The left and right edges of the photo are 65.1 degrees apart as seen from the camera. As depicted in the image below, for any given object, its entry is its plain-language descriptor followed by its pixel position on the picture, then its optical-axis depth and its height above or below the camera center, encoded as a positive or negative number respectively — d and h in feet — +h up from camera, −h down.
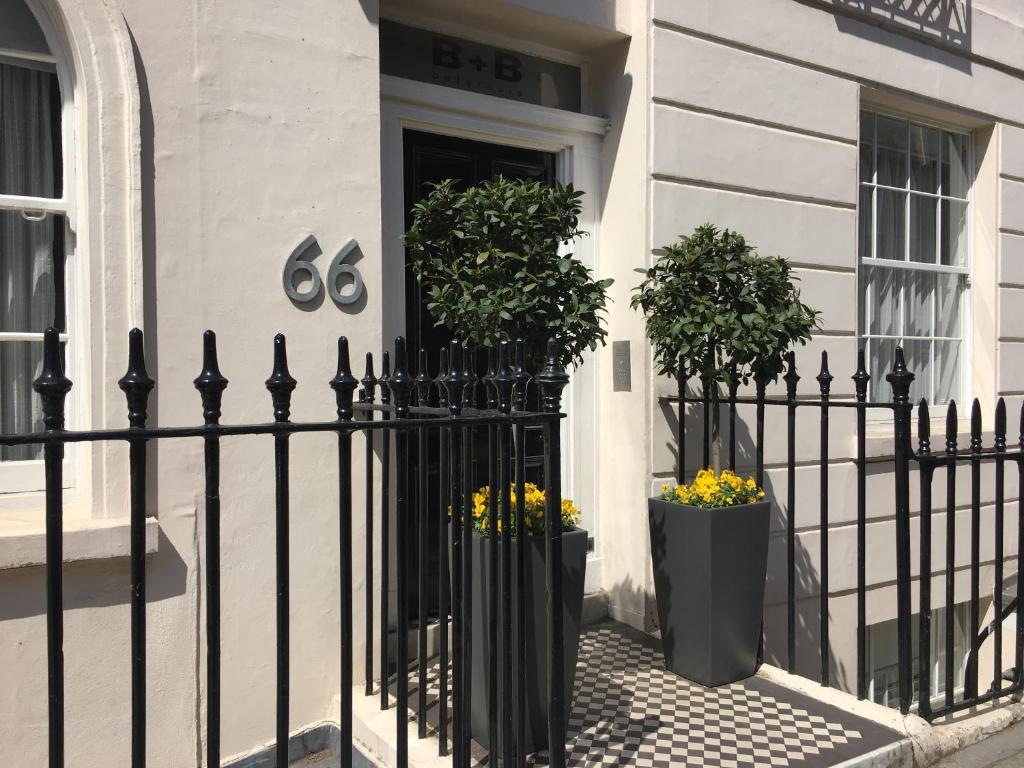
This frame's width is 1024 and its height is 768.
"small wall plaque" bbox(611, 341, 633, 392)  15.92 +0.02
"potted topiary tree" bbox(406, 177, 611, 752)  10.18 +1.17
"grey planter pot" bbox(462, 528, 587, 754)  9.71 -3.17
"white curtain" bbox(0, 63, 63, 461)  10.78 +1.73
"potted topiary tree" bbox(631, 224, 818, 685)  12.40 -2.10
